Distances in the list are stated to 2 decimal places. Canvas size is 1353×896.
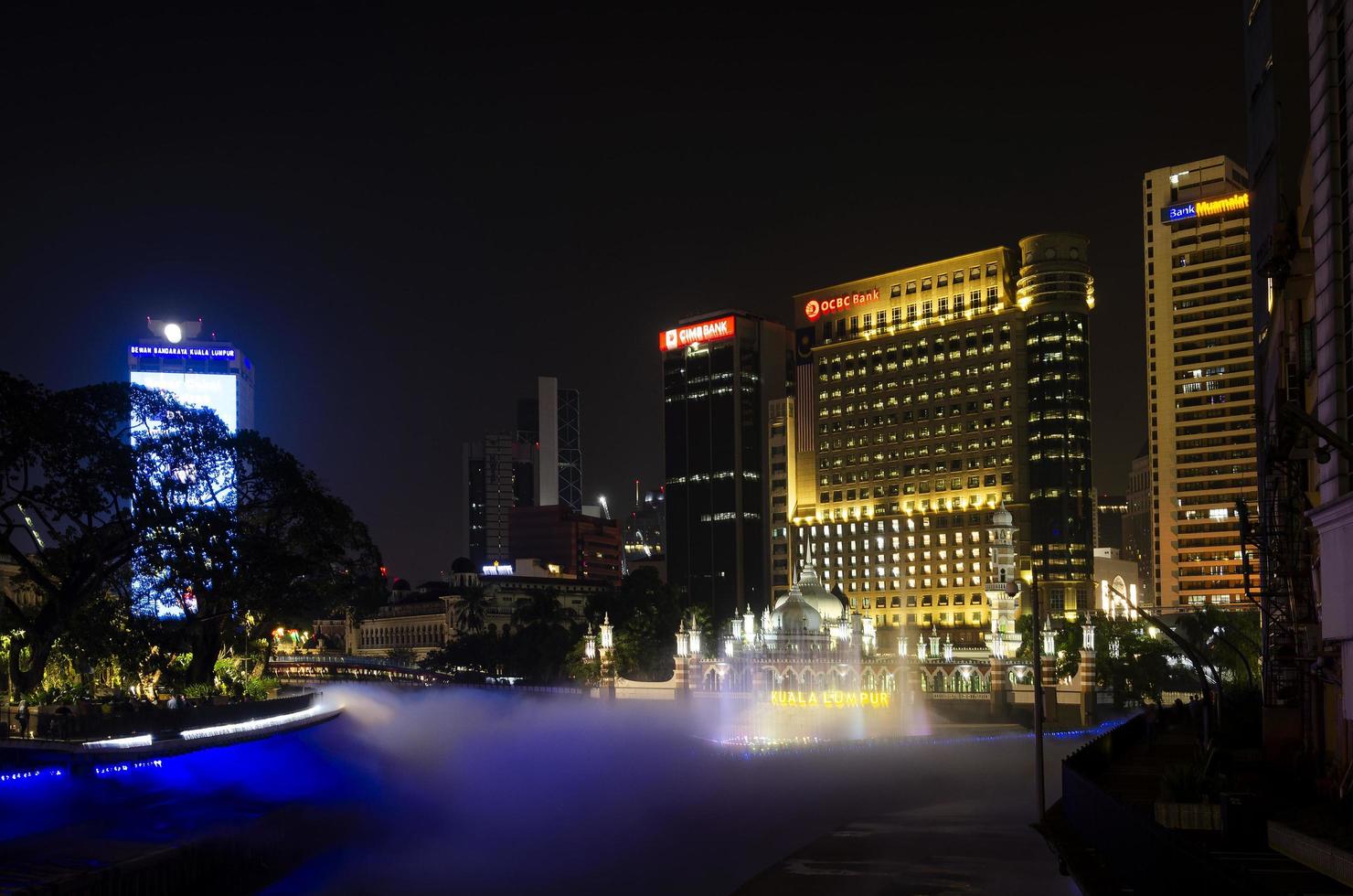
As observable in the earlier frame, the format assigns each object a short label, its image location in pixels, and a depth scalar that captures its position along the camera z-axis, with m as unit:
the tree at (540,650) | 171.00
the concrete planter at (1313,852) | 22.97
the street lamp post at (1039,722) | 37.91
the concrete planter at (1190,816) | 28.44
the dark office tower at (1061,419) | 178.00
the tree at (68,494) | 62.47
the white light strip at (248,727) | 69.09
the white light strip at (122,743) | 58.38
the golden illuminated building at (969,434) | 178.50
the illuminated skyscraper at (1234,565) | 196.38
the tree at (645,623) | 155.62
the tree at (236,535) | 76.31
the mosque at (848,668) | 103.19
